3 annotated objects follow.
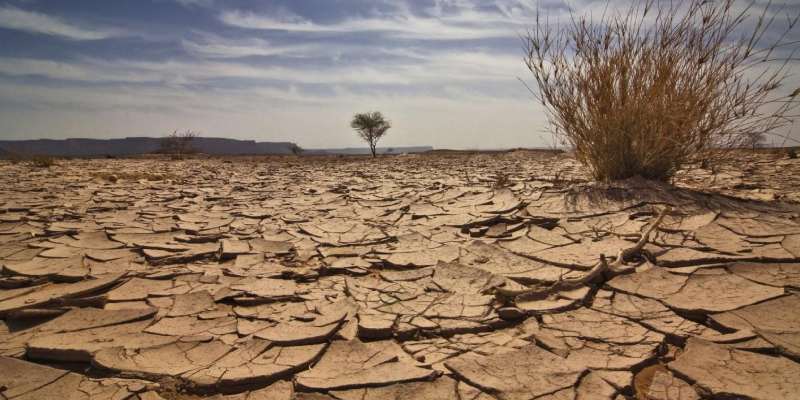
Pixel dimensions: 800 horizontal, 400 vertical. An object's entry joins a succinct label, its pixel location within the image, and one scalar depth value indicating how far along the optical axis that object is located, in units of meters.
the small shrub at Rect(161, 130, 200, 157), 17.65
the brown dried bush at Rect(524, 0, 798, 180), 2.81
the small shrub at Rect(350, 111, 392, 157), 26.36
